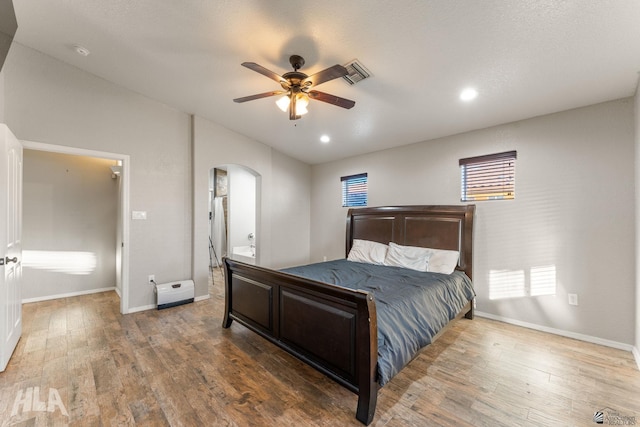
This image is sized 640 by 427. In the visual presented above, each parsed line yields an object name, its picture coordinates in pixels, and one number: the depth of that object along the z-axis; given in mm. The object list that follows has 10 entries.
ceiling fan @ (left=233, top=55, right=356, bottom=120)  2232
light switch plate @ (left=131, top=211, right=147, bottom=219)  3807
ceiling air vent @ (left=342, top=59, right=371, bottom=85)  2574
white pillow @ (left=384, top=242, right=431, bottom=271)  3656
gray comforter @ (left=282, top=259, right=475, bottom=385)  1930
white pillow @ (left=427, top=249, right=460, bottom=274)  3463
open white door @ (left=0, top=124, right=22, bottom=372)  2332
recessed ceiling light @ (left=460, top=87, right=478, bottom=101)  2819
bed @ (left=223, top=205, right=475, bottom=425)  1801
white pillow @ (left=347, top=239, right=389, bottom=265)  4129
